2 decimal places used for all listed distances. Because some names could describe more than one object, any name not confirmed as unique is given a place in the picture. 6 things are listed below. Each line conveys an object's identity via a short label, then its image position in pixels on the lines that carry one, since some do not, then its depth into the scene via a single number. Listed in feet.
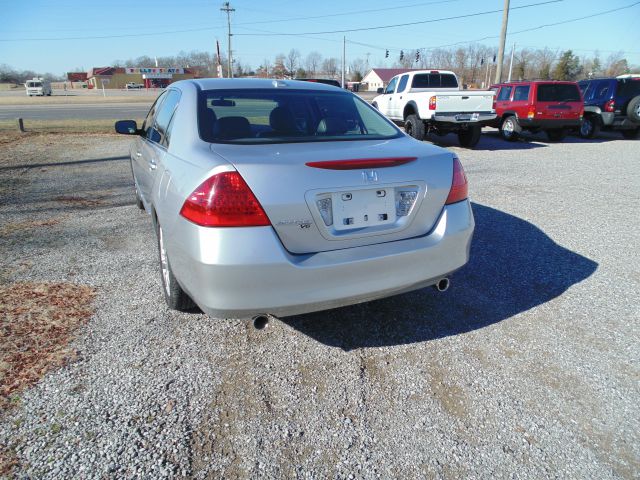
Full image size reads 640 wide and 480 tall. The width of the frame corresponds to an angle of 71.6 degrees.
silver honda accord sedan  7.10
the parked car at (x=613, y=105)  43.55
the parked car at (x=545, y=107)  42.57
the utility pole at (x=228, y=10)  202.06
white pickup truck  36.47
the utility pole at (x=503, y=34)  67.40
